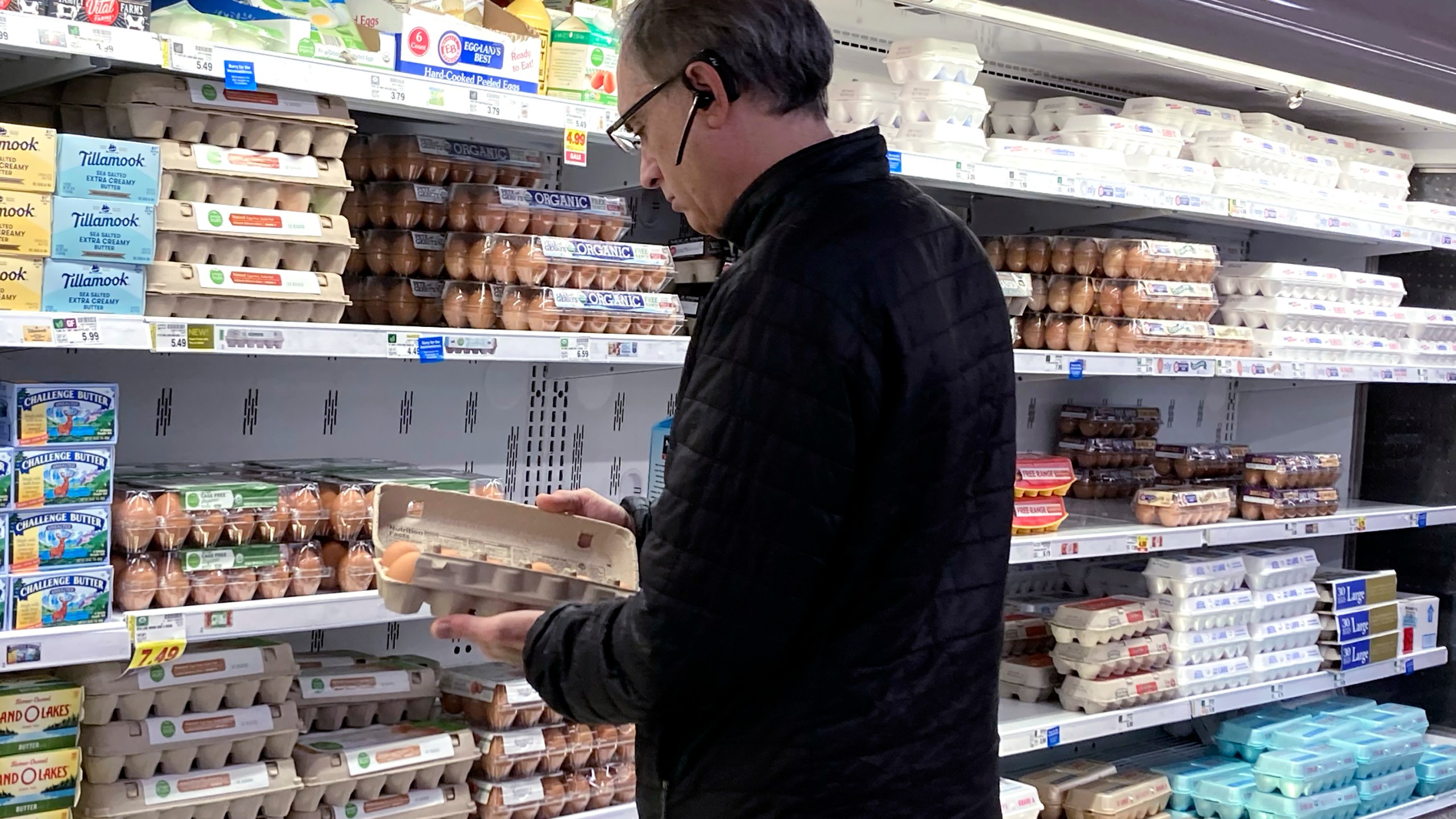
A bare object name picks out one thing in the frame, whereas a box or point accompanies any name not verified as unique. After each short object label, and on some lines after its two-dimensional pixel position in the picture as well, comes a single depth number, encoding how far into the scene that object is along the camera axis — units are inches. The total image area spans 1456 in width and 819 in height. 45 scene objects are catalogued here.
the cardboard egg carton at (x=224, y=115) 86.0
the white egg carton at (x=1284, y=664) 155.6
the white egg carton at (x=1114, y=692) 139.3
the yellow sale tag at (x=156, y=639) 83.7
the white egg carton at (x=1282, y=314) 154.4
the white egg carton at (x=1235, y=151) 149.1
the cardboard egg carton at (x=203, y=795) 87.3
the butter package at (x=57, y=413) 81.1
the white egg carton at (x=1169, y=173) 139.9
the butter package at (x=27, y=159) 78.7
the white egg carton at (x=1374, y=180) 164.2
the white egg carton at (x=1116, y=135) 138.4
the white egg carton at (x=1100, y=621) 140.4
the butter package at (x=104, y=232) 80.8
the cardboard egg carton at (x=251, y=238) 86.5
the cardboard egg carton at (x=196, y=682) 88.0
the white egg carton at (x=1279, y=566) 159.0
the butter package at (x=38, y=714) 83.4
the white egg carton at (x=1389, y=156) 169.8
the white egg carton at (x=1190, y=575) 149.7
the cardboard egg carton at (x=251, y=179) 87.5
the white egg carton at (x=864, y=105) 126.1
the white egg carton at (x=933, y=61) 127.5
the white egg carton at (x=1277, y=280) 154.5
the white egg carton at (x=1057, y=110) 144.0
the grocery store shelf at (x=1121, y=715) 133.7
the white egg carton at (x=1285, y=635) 156.6
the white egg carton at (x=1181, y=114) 147.4
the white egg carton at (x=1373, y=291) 164.2
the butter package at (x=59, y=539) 81.1
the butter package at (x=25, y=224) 79.0
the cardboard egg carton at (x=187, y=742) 87.8
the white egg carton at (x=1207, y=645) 148.6
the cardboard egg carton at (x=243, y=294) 85.2
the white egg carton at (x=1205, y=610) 148.9
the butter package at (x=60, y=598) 80.7
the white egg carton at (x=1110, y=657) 140.3
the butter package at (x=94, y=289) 80.5
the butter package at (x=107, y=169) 81.0
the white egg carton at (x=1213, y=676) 147.9
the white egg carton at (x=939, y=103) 126.3
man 53.4
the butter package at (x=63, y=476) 81.3
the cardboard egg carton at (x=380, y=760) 95.7
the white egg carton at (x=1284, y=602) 157.2
